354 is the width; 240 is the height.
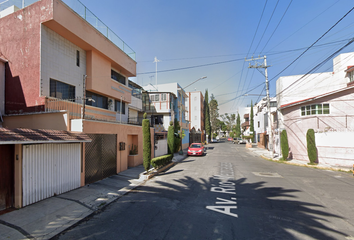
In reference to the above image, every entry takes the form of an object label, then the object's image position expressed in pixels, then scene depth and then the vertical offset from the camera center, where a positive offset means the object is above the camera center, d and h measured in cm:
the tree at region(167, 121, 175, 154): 1857 -105
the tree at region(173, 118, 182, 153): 2433 -111
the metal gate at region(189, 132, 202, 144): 3937 -201
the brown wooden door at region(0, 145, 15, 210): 605 -147
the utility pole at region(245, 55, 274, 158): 2162 +444
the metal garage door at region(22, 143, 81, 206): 648 -153
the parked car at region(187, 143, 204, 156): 2350 -270
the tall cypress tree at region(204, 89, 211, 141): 5755 +354
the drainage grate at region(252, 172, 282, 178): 1248 -312
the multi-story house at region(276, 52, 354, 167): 1625 +143
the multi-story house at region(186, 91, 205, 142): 5534 +587
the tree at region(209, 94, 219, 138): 7012 +557
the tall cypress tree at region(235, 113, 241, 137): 7799 +30
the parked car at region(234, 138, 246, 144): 5271 -367
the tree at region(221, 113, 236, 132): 9931 +408
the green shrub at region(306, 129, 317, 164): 1714 -174
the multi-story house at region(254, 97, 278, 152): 3506 +85
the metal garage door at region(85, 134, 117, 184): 957 -151
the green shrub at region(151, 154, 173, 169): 1320 -245
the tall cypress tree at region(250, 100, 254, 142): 5203 +71
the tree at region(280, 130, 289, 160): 1975 -184
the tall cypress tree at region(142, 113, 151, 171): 1202 -98
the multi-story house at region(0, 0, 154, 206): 945 +308
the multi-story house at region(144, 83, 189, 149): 2919 +345
